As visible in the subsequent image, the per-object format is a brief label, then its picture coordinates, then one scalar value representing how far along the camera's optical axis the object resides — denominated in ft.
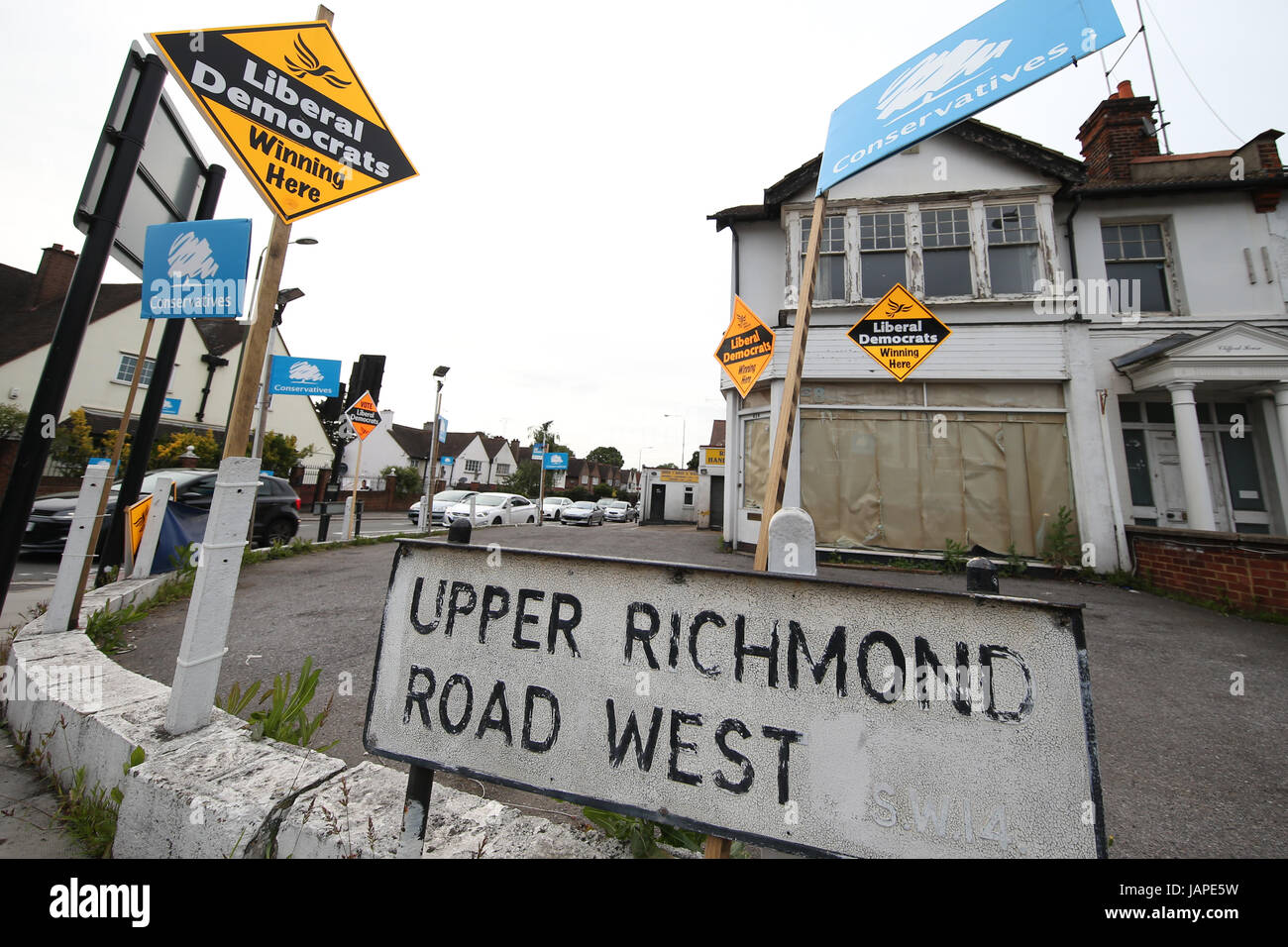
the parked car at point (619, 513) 106.83
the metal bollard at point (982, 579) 4.24
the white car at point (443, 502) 57.72
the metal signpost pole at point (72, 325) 8.52
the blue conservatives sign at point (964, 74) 6.07
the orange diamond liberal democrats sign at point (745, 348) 15.58
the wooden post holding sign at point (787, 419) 7.11
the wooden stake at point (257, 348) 7.38
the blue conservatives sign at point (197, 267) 10.68
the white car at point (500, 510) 56.59
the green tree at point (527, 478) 152.15
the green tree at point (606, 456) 318.24
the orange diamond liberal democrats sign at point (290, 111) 7.29
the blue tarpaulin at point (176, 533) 18.83
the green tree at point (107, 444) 55.00
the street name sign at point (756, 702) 3.84
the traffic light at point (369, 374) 38.58
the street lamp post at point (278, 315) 29.77
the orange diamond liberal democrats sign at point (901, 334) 21.30
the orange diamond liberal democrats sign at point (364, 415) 36.21
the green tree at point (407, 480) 109.09
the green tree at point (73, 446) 48.11
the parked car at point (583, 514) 79.20
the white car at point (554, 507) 88.28
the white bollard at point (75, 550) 10.53
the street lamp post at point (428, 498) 43.65
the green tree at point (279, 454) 72.02
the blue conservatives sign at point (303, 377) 31.94
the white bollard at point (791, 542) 5.80
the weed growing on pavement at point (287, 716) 6.88
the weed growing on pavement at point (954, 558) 26.58
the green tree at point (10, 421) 43.49
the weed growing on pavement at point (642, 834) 4.80
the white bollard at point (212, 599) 6.53
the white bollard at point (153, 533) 18.03
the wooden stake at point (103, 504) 10.83
